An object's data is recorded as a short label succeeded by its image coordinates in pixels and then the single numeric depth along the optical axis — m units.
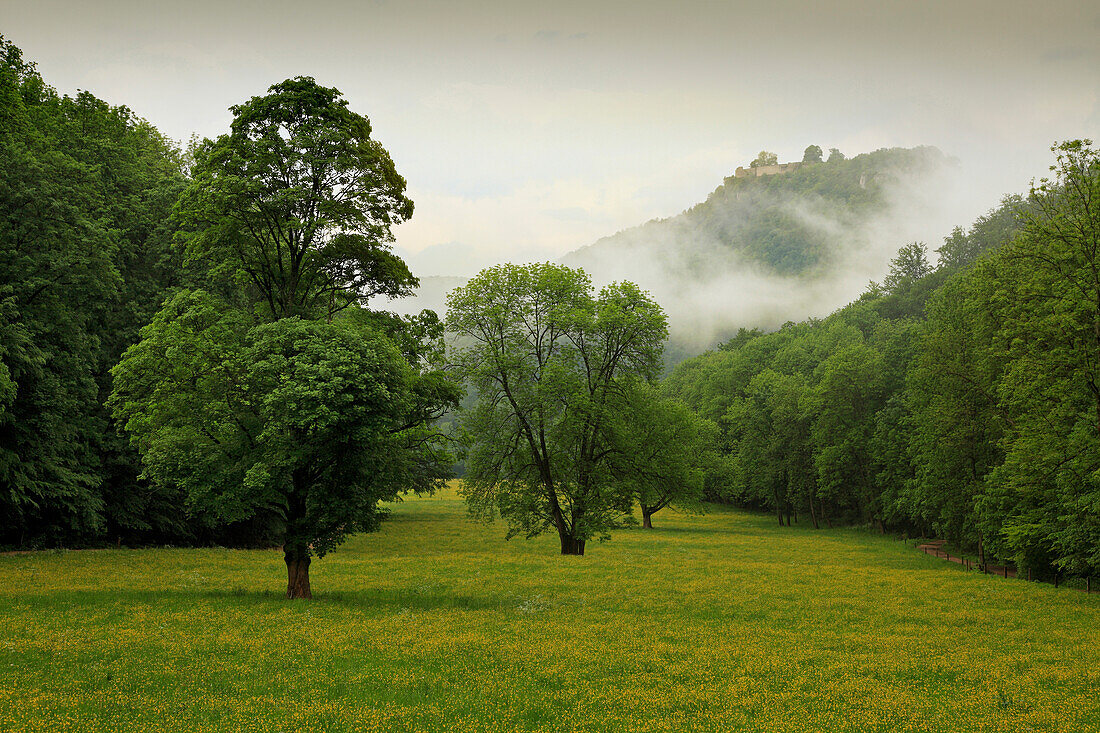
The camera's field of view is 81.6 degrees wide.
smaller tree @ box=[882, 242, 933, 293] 122.62
